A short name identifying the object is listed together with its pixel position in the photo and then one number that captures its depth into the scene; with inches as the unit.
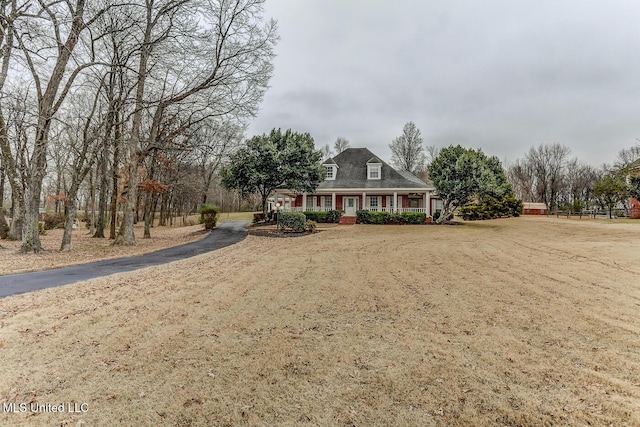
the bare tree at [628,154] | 1784.0
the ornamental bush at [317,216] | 996.6
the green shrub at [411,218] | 964.0
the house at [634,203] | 1034.1
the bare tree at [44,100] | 459.2
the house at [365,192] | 1019.6
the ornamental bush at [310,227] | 763.5
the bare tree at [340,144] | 2311.8
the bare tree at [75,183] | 521.3
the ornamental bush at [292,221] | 749.3
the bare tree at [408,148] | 1823.3
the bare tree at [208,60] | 545.0
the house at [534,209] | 1462.8
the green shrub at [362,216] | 963.3
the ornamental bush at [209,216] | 989.2
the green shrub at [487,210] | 1227.9
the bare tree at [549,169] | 1943.9
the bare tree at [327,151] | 2402.8
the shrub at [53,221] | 1081.4
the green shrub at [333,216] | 994.1
